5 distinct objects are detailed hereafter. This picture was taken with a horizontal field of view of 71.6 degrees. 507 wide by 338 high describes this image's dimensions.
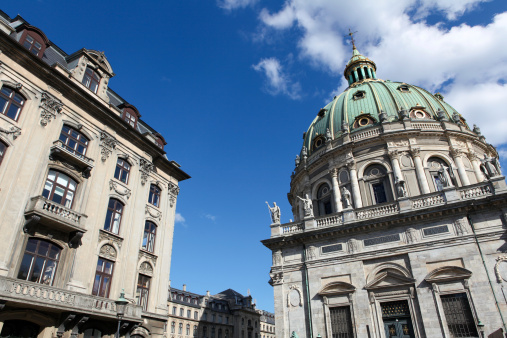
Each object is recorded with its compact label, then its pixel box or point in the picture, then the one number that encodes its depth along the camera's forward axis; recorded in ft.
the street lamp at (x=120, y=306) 43.11
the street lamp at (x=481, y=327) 63.94
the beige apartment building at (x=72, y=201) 51.96
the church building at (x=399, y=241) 69.97
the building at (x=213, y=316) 198.59
